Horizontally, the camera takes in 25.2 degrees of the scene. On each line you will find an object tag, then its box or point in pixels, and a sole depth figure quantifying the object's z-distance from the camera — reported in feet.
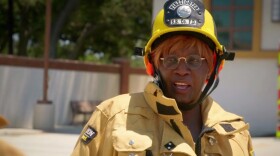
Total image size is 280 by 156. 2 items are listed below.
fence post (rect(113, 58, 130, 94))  73.15
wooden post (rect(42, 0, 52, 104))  50.34
